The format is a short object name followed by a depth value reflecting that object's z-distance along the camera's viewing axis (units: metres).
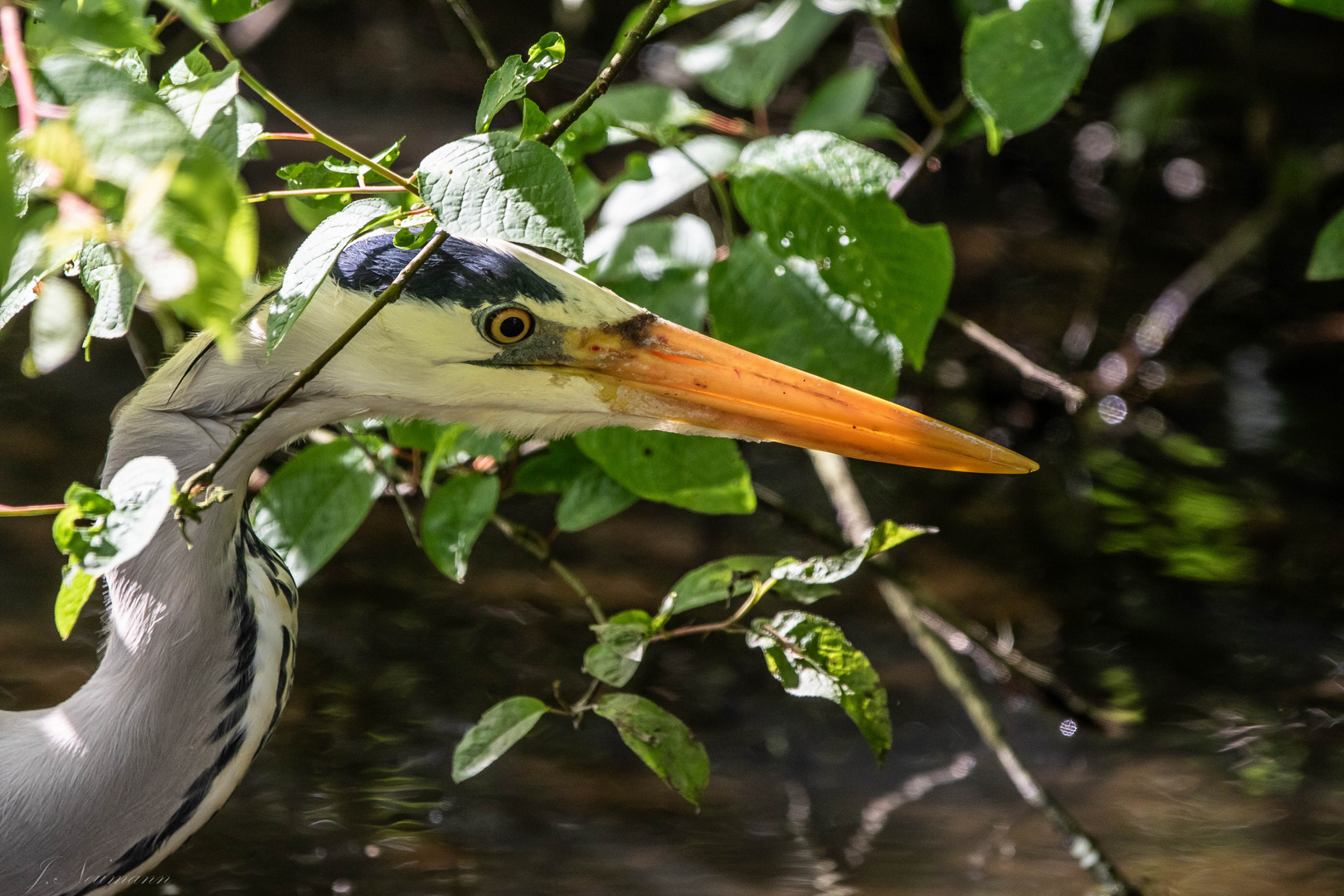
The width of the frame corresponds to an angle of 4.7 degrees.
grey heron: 4.60
